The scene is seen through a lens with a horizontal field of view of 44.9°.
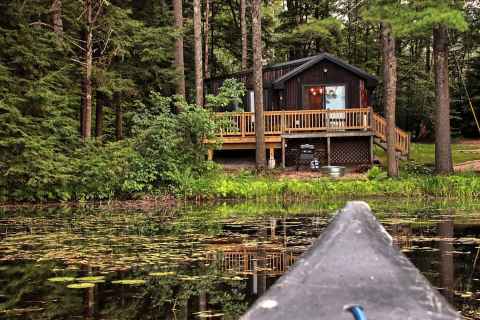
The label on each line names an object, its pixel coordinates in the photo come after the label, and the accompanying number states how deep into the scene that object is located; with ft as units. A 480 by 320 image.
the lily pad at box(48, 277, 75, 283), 21.40
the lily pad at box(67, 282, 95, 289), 20.12
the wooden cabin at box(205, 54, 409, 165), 75.66
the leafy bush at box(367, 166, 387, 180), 60.39
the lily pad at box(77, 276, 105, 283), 21.40
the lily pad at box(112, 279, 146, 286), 20.88
